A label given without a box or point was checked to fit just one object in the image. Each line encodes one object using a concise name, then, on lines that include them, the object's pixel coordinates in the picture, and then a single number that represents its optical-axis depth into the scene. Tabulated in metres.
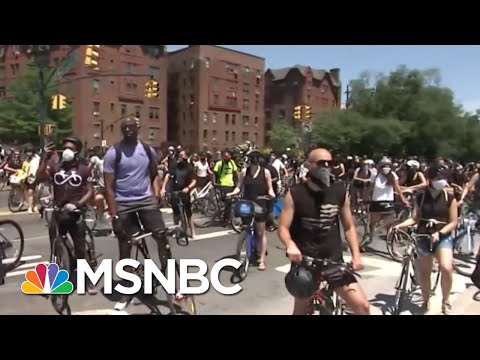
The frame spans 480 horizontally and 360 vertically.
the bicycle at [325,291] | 3.65
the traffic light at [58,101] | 21.53
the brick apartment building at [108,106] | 42.47
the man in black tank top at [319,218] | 3.68
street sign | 14.32
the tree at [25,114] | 42.47
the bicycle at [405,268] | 4.96
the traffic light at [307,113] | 19.14
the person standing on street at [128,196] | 4.86
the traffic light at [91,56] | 13.06
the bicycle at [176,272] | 4.80
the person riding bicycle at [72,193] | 5.22
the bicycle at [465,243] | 7.68
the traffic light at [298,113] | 18.97
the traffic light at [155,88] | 19.28
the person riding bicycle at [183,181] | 8.44
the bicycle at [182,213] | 8.35
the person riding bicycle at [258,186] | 6.65
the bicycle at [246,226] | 6.36
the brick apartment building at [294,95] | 27.88
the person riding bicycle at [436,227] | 4.86
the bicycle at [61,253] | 4.88
